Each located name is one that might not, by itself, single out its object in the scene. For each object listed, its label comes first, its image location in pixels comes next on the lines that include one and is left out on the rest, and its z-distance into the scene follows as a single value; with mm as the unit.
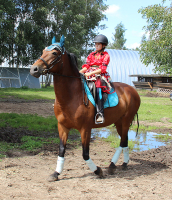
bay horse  3854
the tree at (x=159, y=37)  14406
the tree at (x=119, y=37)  62812
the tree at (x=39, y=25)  29634
